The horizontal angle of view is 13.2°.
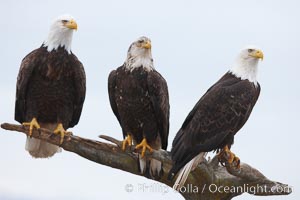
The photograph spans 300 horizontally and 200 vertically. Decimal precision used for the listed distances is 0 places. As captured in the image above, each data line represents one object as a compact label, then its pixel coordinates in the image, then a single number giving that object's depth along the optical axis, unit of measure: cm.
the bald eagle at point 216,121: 1678
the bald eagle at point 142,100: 1730
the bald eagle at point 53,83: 1736
